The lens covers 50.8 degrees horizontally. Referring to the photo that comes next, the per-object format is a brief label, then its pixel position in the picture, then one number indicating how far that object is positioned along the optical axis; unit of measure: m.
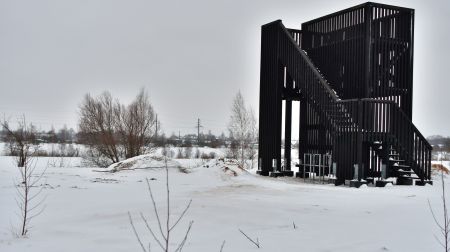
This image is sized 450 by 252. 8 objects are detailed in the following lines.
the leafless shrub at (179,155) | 37.29
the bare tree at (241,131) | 30.53
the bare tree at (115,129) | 24.56
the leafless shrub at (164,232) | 5.72
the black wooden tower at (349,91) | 13.86
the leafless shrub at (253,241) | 5.52
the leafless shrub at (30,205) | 6.34
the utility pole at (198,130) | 54.43
